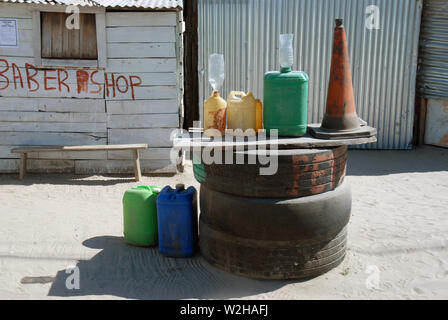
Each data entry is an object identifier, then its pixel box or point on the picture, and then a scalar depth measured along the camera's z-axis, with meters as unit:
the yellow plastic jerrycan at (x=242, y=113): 4.82
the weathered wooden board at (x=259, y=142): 4.56
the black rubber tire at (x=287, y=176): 4.52
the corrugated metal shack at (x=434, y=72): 9.88
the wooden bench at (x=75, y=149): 8.12
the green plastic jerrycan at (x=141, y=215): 5.53
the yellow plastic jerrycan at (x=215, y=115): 4.84
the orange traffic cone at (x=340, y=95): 4.83
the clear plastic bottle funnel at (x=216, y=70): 4.95
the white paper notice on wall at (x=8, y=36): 8.13
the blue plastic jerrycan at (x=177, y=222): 5.22
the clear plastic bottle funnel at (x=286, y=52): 4.81
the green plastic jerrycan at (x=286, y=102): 4.74
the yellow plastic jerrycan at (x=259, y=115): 4.97
